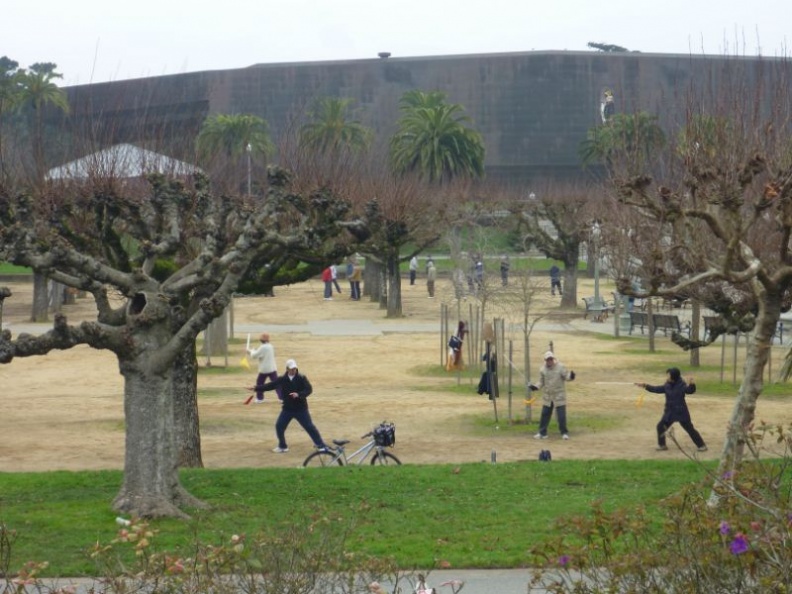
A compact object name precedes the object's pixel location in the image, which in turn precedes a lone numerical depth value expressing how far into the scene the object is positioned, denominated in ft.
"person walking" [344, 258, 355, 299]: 179.40
